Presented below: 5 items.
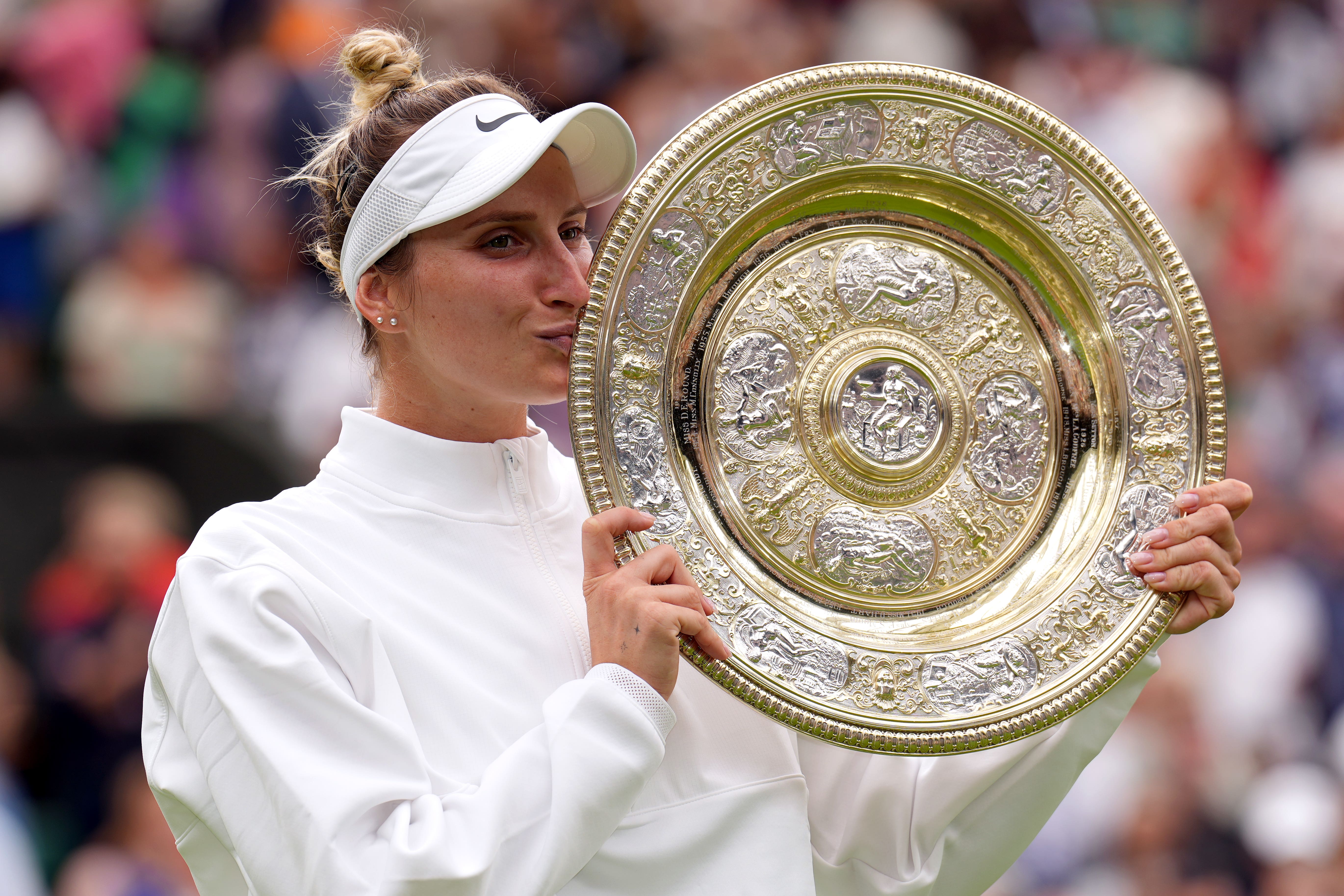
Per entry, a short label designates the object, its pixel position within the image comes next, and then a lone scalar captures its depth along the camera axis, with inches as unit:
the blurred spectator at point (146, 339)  512.4
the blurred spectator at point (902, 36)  607.8
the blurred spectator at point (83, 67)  575.2
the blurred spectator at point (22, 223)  513.7
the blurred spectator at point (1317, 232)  538.6
